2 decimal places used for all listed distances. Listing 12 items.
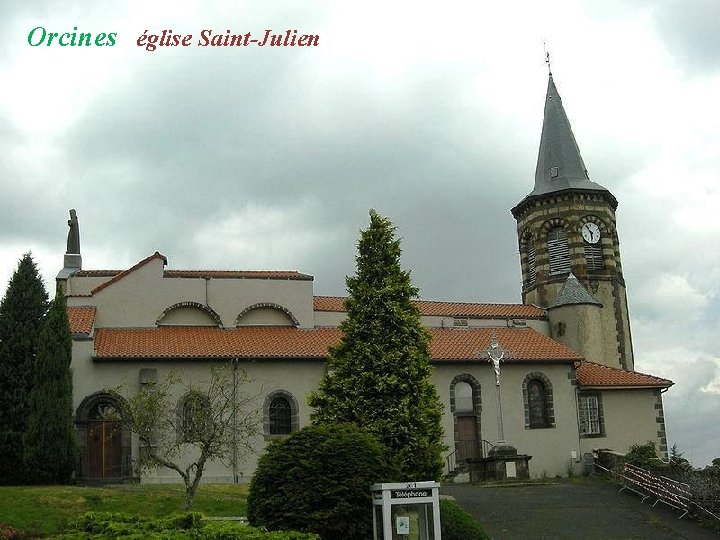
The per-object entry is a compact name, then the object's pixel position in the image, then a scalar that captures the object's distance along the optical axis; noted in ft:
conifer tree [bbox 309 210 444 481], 71.51
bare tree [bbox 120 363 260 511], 78.43
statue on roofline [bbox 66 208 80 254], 126.72
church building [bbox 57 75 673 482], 97.91
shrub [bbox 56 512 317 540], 38.70
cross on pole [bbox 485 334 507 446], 97.68
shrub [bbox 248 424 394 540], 50.67
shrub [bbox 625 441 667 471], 94.04
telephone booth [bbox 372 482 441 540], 48.44
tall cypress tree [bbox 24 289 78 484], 85.30
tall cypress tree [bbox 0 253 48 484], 86.69
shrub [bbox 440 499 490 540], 57.72
